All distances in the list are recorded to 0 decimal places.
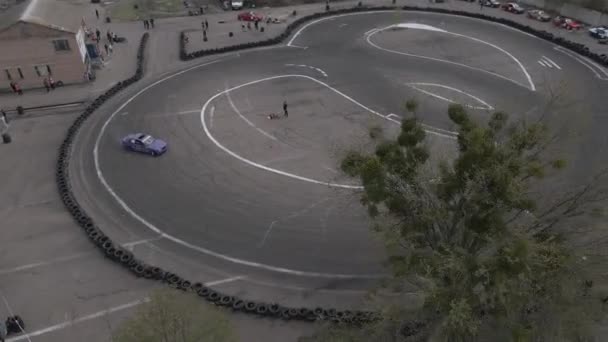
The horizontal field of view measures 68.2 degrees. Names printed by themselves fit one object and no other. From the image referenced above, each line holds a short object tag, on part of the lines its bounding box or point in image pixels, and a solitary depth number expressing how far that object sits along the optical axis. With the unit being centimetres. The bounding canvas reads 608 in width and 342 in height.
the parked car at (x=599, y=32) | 5175
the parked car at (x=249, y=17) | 5856
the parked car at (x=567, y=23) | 5513
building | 4169
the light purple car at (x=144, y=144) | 3425
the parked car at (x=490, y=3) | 6341
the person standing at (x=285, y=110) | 3891
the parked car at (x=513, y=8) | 6131
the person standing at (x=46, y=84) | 4393
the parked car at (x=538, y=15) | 5850
